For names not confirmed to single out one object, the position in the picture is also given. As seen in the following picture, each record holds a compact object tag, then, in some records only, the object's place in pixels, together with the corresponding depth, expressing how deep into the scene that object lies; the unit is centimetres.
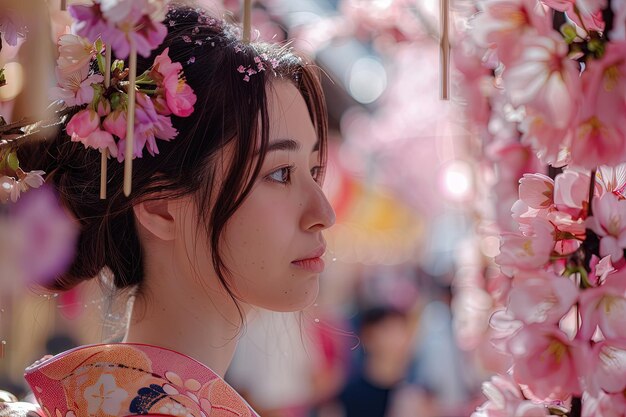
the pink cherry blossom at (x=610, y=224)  85
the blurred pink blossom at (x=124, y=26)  86
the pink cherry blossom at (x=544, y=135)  86
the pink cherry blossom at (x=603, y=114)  85
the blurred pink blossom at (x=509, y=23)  87
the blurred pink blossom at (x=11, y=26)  96
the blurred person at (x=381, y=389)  249
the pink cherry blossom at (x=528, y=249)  87
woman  107
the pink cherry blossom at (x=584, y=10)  85
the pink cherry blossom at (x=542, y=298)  85
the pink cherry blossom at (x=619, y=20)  84
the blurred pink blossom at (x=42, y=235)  108
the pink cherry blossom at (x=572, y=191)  89
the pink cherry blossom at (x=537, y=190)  93
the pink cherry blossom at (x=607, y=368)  85
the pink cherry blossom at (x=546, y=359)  86
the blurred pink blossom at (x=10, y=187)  99
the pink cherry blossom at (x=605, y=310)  85
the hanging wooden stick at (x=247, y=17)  89
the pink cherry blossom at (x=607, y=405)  86
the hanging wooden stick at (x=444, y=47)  88
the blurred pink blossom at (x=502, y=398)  92
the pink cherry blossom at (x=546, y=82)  85
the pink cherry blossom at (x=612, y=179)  92
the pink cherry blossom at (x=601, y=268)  86
